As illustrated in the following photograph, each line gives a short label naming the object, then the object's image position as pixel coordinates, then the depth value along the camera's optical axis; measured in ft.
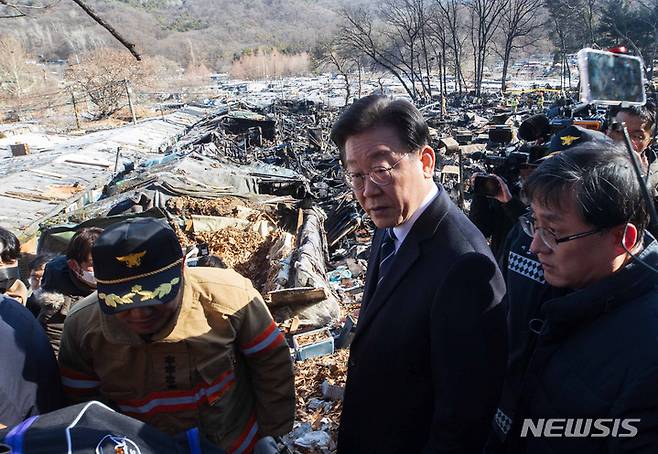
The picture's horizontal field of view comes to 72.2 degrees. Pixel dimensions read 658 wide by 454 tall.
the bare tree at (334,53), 121.10
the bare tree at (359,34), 95.02
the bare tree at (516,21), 106.22
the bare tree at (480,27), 105.23
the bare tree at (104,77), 123.65
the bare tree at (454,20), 105.82
